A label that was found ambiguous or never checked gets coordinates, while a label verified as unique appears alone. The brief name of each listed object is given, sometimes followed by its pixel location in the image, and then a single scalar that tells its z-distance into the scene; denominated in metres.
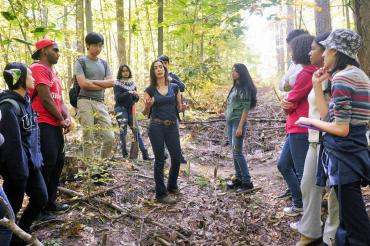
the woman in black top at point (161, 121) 5.39
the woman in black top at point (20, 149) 3.40
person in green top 5.80
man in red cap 4.35
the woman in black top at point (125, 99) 7.69
